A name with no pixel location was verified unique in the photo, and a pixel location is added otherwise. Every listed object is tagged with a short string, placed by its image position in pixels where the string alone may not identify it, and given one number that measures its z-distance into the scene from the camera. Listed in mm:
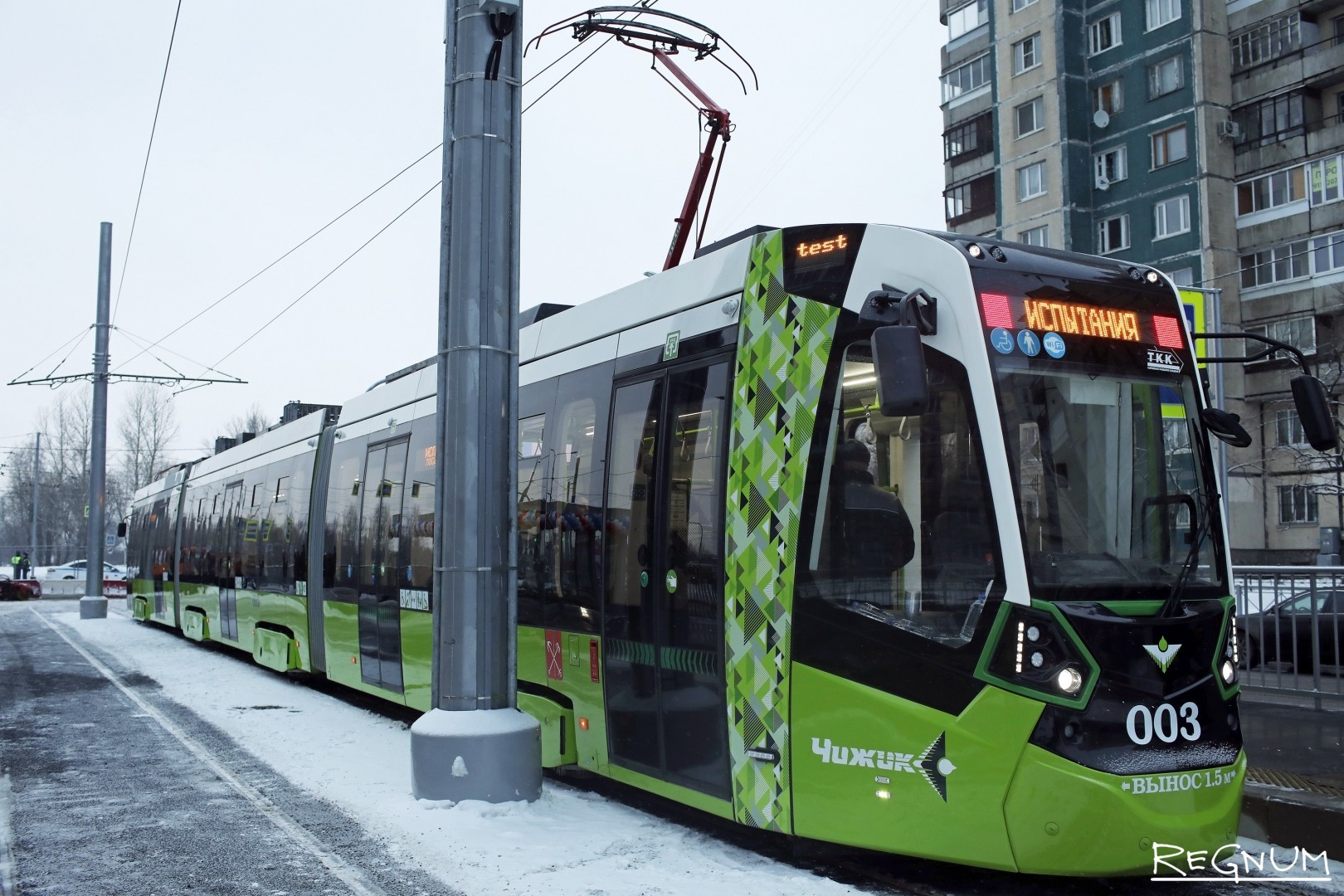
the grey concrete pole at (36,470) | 64188
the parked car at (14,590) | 44188
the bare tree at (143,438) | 85562
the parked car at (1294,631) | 10055
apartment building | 37219
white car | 64312
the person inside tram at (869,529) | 5832
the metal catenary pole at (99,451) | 30188
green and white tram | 5395
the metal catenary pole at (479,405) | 7652
